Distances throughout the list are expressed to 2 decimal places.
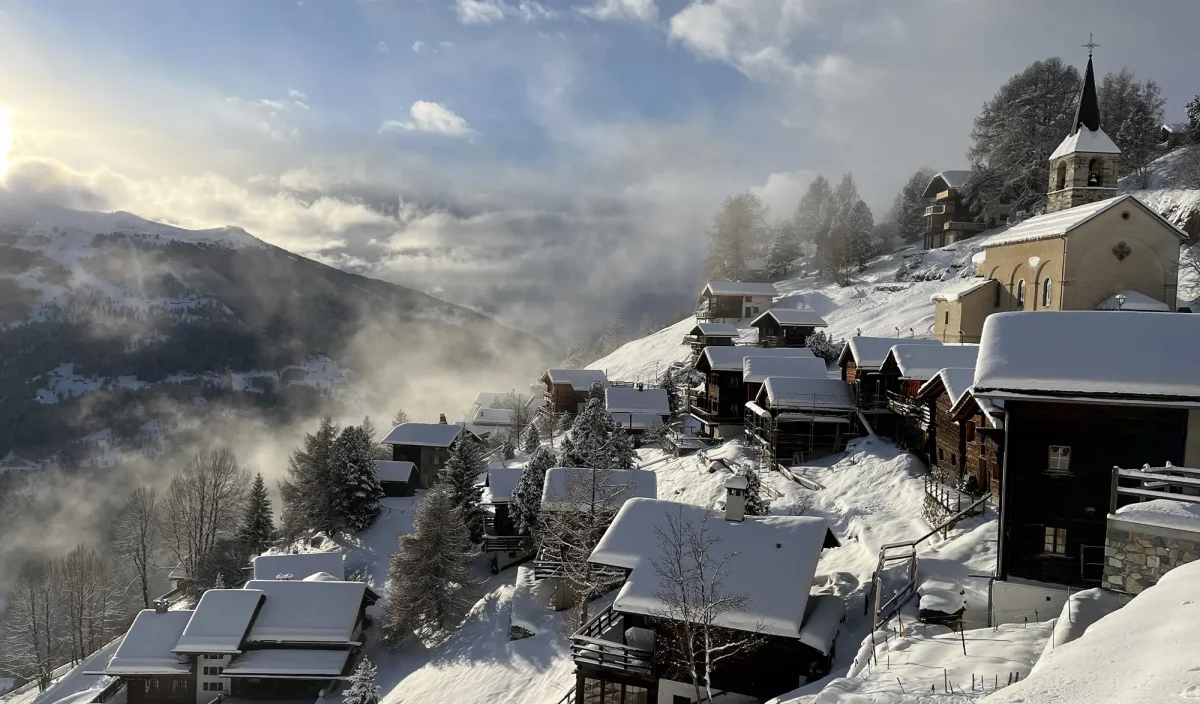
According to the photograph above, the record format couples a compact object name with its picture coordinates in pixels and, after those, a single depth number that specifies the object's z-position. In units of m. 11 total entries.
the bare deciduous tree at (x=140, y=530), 57.78
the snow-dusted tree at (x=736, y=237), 104.88
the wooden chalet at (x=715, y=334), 70.12
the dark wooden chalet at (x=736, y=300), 84.00
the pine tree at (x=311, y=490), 50.12
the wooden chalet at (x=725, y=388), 47.81
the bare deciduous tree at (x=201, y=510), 58.81
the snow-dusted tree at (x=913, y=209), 94.75
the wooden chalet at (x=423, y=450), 63.62
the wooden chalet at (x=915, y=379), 30.99
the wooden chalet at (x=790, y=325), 65.69
